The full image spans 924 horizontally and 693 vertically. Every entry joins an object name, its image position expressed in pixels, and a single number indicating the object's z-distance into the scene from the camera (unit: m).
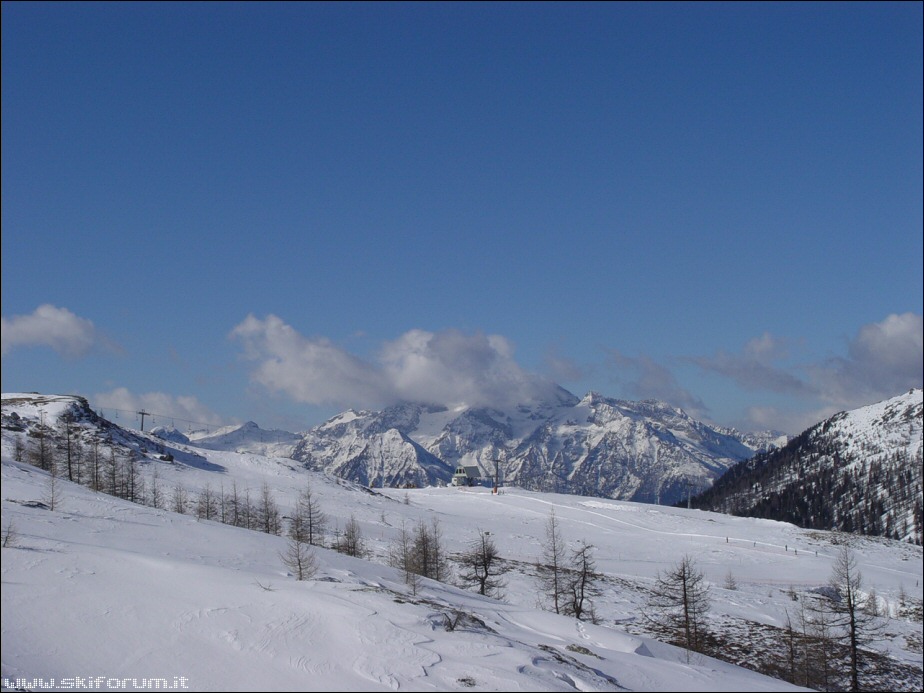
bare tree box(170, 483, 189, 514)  77.12
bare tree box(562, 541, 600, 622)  48.53
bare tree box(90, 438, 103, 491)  76.16
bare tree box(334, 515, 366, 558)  62.90
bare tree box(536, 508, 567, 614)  53.70
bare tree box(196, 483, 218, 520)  77.51
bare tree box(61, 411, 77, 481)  107.29
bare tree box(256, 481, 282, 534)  72.94
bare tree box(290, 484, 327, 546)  66.62
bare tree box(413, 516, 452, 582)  56.30
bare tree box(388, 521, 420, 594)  41.53
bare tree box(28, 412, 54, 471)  85.38
